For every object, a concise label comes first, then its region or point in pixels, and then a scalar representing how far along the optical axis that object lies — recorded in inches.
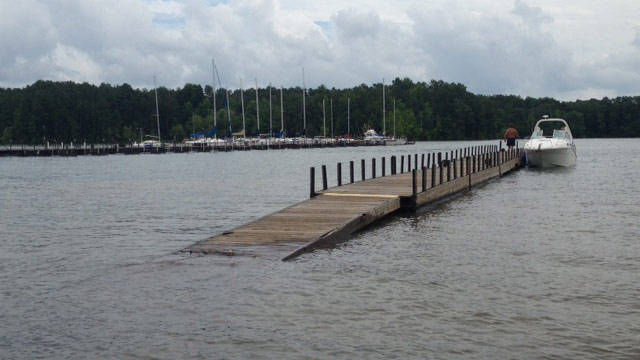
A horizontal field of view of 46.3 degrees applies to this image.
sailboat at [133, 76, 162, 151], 4412.6
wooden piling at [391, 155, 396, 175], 1538.6
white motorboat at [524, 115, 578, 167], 2110.0
